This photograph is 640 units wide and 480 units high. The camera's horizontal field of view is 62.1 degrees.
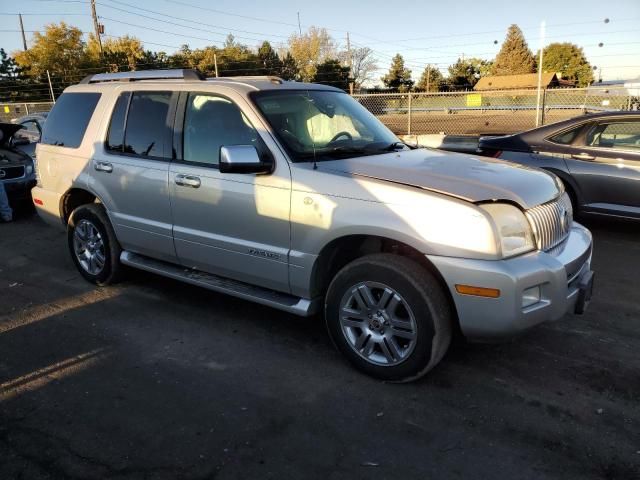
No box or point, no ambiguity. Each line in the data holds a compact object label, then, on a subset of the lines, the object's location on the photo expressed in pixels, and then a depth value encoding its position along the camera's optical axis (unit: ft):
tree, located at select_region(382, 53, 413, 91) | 212.84
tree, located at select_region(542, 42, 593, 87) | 307.58
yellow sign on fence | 54.08
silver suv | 10.00
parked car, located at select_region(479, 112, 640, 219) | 20.59
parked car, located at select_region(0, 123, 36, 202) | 28.96
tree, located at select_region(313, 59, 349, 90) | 115.34
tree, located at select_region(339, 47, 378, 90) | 245.86
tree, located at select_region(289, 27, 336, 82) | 232.94
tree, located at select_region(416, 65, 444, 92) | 214.14
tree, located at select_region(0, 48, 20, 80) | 152.53
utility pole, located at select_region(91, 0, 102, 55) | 111.14
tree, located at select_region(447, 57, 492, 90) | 235.61
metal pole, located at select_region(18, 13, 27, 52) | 193.36
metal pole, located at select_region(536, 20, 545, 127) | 43.14
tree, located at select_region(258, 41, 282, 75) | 165.58
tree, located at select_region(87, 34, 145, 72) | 137.08
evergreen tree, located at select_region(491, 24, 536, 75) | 291.99
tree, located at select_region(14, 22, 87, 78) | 158.92
